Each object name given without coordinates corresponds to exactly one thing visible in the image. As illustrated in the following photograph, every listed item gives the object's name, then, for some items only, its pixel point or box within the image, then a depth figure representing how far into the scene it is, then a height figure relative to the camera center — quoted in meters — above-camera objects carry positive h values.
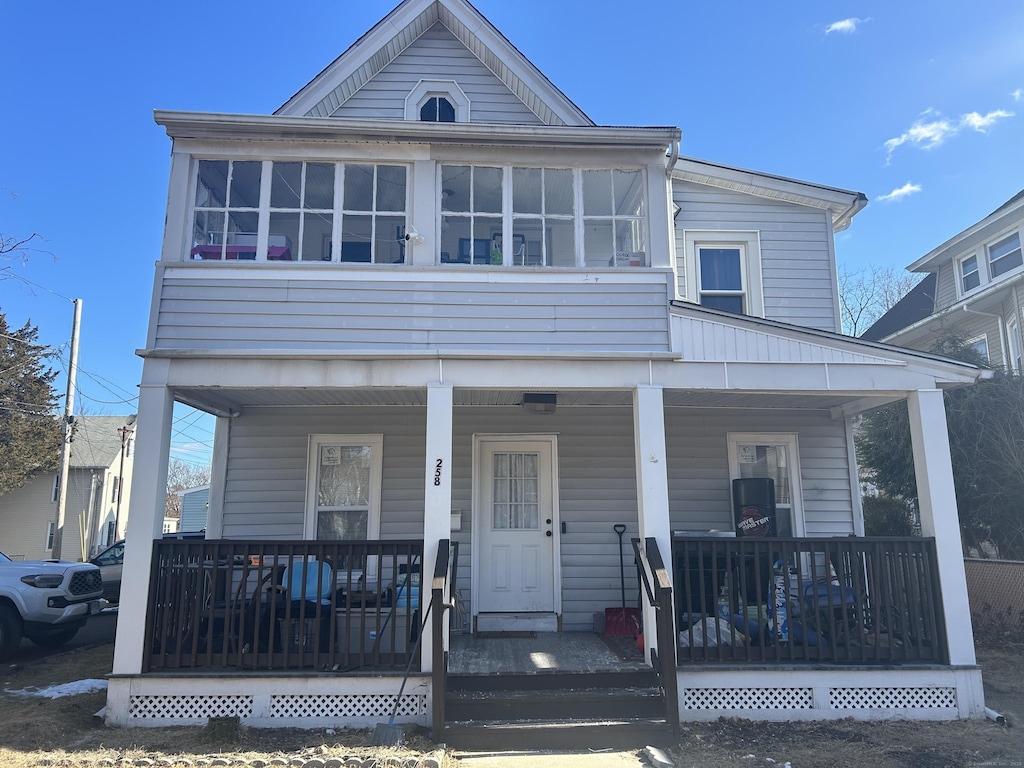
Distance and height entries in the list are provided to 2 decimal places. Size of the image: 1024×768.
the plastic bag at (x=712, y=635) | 5.55 -1.06
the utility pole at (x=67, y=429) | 16.81 +2.22
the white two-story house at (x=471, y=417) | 5.53 +1.09
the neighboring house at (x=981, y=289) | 12.62 +4.47
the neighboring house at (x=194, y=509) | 26.25 +0.22
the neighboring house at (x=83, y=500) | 20.23 +0.48
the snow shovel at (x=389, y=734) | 4.75 -1.59
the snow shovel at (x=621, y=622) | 7.14 -1.16
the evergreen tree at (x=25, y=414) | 19.06 +3.01
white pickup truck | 7.79 -1.04
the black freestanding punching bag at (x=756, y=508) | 7.54 +0.05
